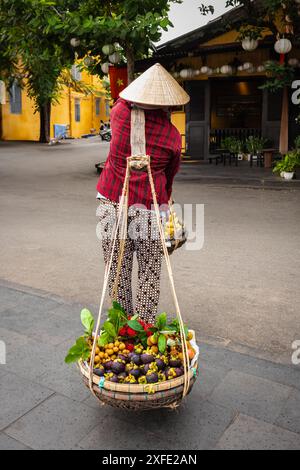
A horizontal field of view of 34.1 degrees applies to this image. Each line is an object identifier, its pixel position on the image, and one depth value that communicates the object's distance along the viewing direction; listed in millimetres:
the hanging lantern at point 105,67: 14867
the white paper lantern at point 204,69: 16719
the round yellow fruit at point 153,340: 2857
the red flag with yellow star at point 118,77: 14867
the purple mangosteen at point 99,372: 2709
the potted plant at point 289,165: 13125
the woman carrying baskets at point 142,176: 3088
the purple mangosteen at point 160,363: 2715
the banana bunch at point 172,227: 3295
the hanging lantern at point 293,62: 14758
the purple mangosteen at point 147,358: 2740
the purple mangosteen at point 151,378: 2611
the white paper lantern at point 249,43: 13904
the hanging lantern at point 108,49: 13000
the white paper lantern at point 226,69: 16344
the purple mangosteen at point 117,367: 2691
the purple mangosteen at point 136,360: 2748
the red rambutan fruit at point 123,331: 2994
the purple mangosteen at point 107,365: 2745
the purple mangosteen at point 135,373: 2660
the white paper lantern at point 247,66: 15897
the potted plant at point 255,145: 16656
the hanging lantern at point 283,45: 13037
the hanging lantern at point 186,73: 16984
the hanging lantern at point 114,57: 13510
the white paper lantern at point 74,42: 13076
